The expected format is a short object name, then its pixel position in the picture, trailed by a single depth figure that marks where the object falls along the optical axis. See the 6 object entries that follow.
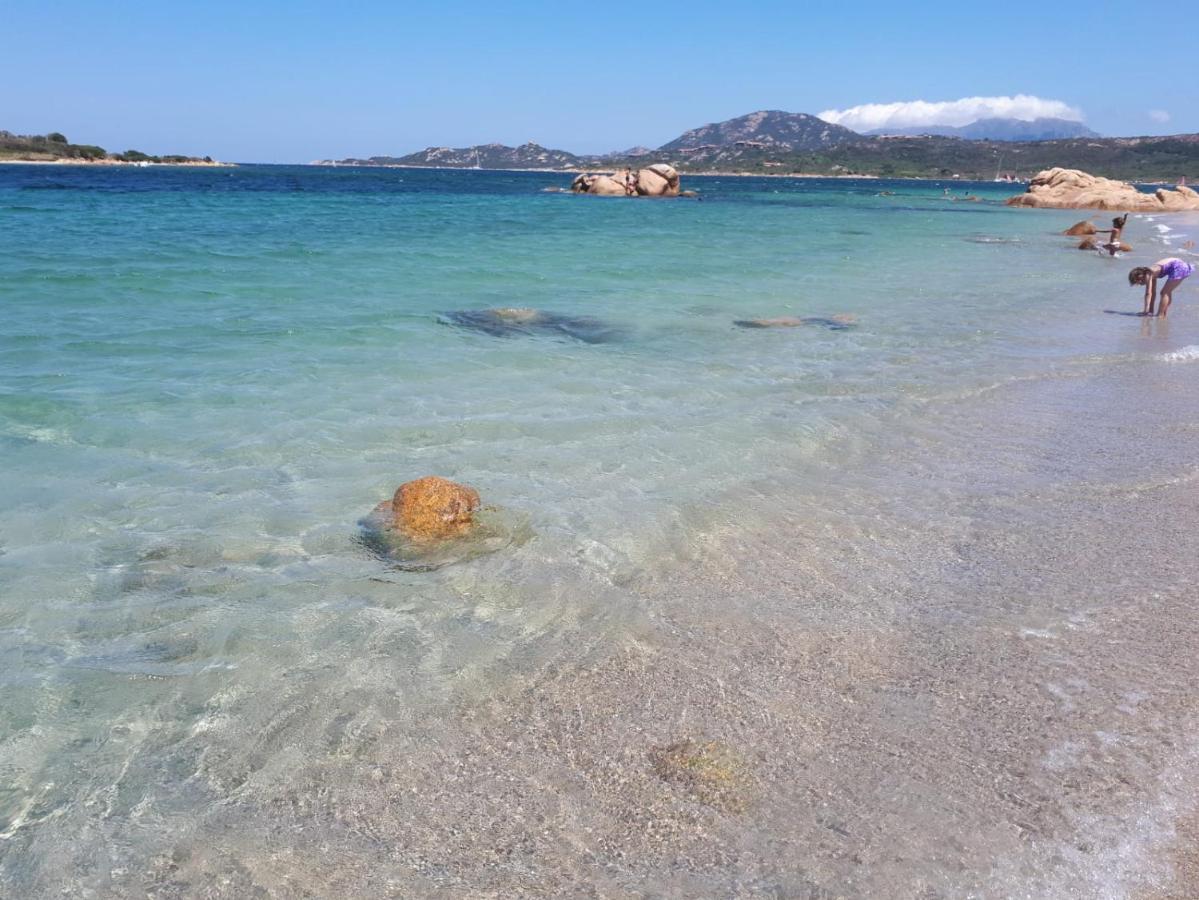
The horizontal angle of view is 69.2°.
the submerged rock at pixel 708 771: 3.42
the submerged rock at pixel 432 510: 5.77
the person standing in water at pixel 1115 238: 25.23
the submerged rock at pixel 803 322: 14.25
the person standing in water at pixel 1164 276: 14.95
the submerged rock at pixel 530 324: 12.96
